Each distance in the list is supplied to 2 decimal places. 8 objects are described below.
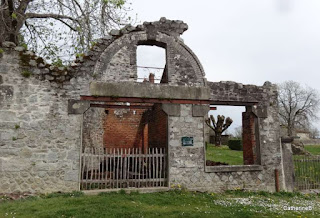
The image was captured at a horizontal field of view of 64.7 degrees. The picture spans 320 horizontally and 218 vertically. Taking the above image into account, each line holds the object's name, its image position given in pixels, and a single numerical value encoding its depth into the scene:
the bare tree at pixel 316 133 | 71.41
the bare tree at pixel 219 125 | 27.23
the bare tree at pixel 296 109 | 47.09
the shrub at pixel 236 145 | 24.66
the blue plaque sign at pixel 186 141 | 8.34
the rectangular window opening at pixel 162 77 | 9.26
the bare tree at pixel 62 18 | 10.01
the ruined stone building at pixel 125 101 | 7.36
